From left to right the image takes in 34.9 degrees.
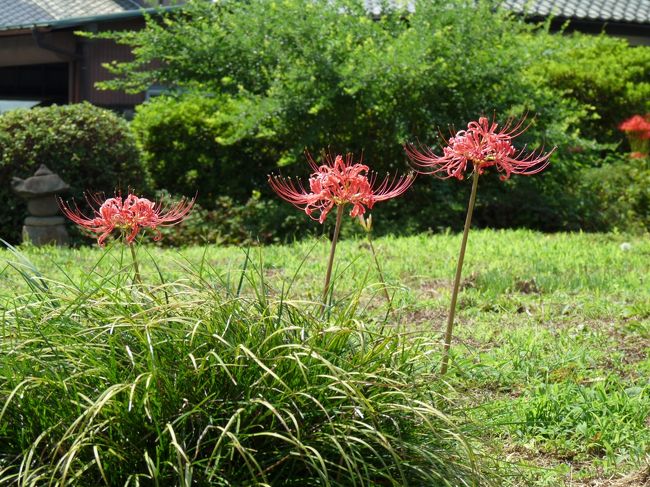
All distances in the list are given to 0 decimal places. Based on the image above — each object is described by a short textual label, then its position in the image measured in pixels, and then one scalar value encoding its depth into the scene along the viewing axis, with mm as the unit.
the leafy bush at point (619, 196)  11680
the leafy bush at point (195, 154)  12625
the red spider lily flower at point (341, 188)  3846
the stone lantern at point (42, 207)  10445
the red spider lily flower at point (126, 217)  3883
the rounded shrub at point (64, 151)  11328
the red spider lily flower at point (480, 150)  3898
